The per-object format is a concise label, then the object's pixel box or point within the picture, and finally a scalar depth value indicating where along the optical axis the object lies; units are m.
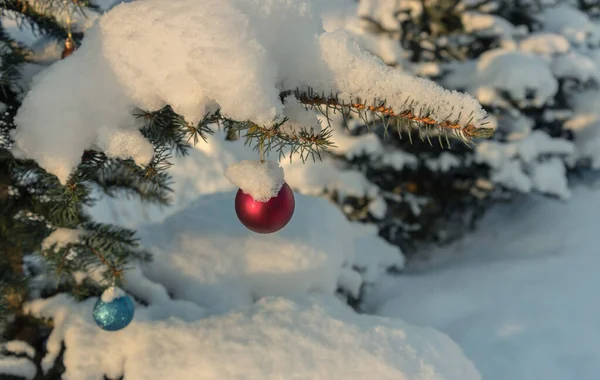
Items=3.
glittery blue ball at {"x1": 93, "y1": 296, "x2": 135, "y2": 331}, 1.18
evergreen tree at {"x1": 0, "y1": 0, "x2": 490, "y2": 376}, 0.85
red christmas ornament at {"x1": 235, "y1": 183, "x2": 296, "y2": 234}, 0.95
